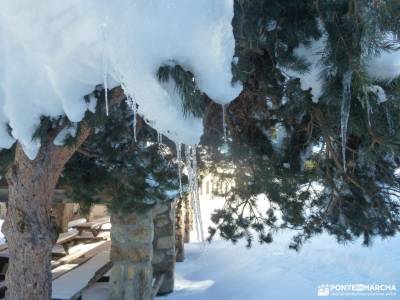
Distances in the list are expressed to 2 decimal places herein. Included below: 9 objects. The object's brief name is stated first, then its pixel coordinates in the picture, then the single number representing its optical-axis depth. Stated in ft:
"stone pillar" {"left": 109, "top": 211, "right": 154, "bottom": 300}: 17.99
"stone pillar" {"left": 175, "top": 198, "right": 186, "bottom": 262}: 28.89
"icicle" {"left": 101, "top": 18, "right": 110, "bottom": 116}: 4.88
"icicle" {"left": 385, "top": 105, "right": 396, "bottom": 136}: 6.33
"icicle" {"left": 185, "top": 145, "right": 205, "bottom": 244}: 6.80
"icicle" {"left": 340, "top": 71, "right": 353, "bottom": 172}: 5.68
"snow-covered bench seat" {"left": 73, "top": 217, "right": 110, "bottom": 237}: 31.04
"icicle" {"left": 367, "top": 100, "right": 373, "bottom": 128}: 5.77
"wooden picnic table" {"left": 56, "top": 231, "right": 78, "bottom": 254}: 28.17
